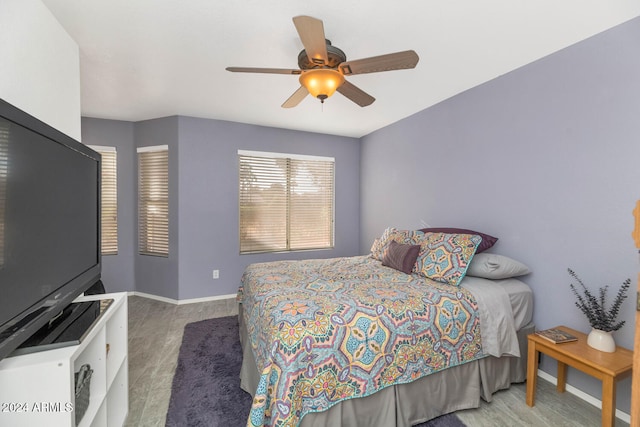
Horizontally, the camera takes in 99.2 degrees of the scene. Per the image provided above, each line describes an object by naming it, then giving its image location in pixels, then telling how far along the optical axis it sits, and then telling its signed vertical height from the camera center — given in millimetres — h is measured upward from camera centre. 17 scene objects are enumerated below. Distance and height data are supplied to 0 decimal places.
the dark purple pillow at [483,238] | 2338 -234
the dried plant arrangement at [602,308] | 1622 -601
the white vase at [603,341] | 1607 -769
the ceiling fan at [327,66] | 1567 +892
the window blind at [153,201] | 3738 +78
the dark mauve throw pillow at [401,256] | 2396 -423
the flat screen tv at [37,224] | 907 -78
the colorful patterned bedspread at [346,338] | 1318 -719
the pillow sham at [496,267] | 2109 -438
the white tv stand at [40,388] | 877 -610
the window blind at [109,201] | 3764 +66
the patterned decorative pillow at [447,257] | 2082 -372
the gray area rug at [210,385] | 1667 -1294
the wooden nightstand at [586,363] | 1417 -846
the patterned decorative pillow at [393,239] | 2632 -298
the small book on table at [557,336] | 1707 -799
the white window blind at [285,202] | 4012 +104
